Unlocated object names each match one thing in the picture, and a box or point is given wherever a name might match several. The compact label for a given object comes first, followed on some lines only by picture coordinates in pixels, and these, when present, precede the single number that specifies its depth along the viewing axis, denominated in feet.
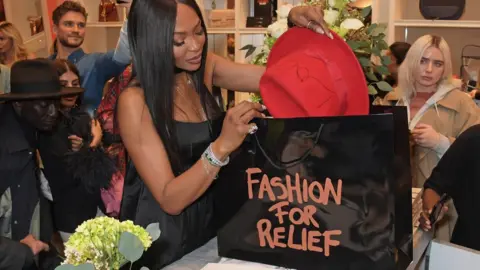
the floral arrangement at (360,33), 4.20
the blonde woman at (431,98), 7.04
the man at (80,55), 7.91
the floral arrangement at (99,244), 2.13
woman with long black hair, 3.23
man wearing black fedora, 5.06
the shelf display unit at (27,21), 12.42
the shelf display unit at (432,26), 8.90
